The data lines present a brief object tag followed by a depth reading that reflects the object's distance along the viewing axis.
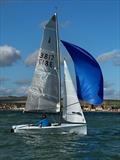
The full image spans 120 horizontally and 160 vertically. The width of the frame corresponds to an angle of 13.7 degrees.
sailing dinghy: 39.69
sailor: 39.97
